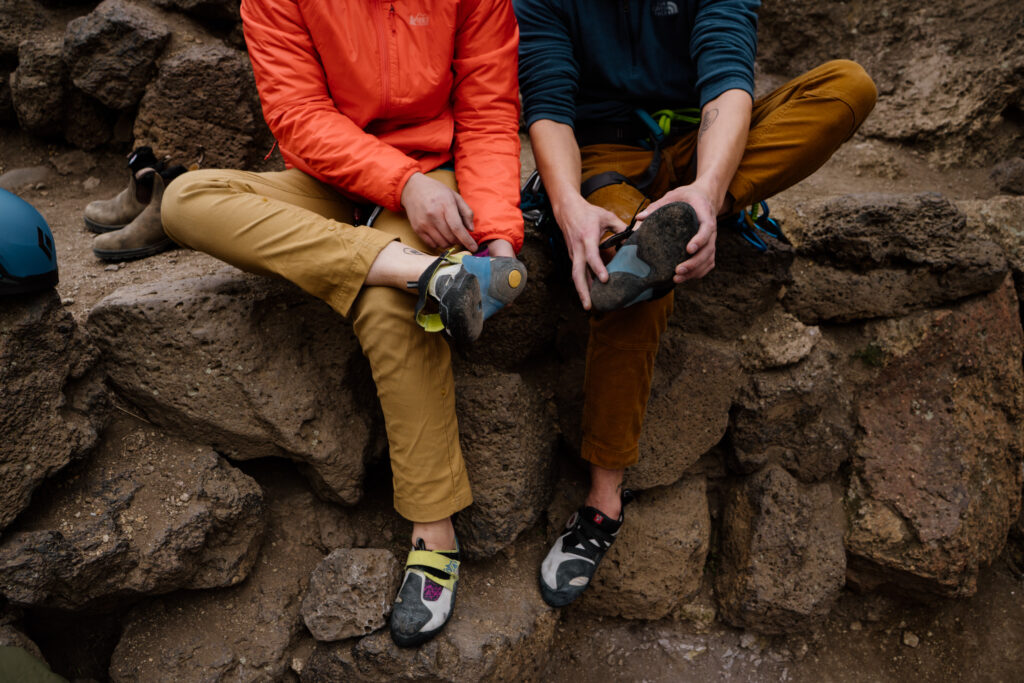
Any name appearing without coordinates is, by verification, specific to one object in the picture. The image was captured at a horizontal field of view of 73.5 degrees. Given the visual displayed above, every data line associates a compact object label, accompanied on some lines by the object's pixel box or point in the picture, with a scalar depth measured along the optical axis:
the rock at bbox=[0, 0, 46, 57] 2.97
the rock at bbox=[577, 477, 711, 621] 2.44
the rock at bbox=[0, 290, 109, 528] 1.71
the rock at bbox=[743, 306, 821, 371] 2.49
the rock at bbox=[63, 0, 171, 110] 2.80
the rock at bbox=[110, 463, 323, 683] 1.90
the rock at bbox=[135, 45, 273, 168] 2.82
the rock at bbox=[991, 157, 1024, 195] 3.03
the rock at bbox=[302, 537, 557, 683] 1.92
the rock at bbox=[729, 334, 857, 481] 2.50
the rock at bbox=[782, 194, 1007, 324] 2.50
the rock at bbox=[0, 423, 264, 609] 1.71
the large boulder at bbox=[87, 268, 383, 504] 1.94
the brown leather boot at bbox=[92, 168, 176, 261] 2.36
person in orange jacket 1.70
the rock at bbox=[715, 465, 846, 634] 2.44
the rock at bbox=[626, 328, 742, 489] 2.43
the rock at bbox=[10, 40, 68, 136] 2.92
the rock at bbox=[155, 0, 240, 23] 2.96
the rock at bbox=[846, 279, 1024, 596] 2.46
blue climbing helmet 1.66
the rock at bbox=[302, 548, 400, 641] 1.94
